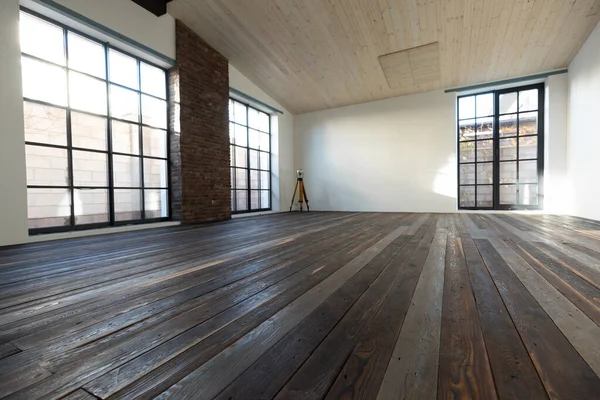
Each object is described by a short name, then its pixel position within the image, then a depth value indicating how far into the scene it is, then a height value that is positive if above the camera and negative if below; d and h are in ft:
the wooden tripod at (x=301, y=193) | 24.51 +0.13
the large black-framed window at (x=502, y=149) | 19.71 +3.20
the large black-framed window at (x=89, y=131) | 10.59 +2.80
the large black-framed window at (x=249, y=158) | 20.48 +2.90
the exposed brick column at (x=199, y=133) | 15.29 +3.62
